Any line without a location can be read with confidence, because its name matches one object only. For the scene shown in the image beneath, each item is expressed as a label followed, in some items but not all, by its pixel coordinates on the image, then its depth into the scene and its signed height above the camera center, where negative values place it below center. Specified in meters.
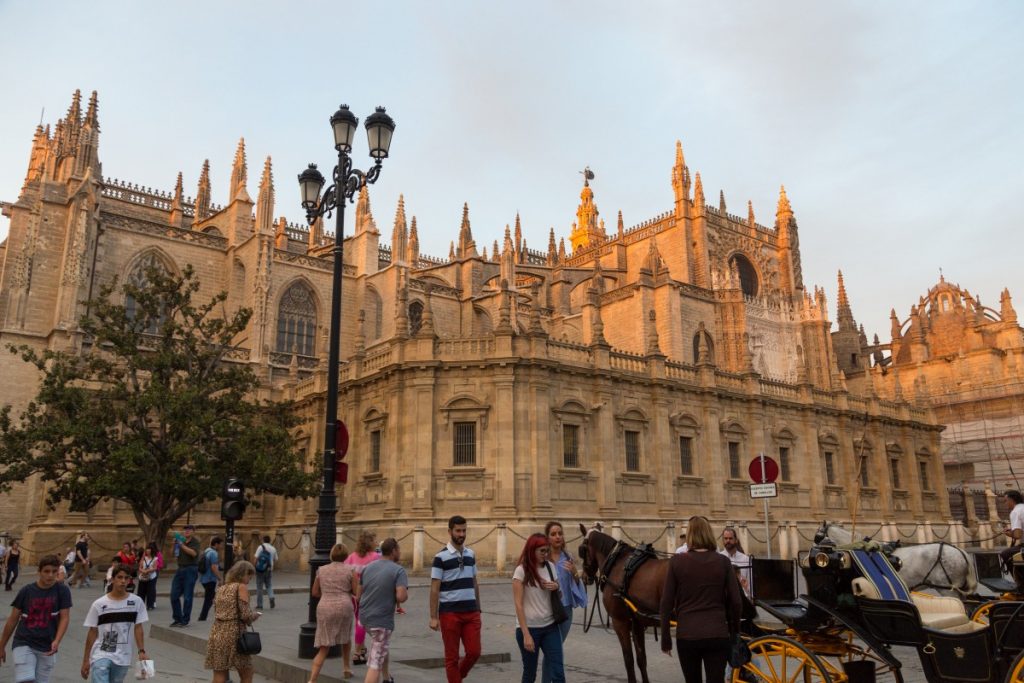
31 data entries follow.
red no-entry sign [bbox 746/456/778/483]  13.86 +0.77
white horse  7.83 -0.58
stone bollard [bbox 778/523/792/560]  25.53 -0.96
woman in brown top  5.34 -0.62
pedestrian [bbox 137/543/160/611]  14.68 -0.96
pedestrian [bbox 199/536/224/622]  13.44 -0.95
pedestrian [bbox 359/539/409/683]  7.21 -0.74
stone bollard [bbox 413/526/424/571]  20.67 -0.76
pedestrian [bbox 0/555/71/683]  6.14 -0.78
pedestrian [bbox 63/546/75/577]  22.06 -1.05
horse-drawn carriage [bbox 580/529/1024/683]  5.96 -0.90
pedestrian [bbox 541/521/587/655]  7.09 -0.44
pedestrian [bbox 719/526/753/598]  10.09 -0.54
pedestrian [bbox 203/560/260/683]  6.64 -0.92
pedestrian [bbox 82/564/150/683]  6.15 -0.85
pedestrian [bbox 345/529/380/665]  8.84 -0.39
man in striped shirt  6.84 -0.71
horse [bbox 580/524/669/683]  7.54 -0.73
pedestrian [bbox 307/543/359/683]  7.95 -0.85
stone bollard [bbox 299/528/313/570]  24.80 -0.89
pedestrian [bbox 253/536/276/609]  15.12 -0.86
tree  20.69 +2.50
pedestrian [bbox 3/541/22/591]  20.73 -1.04
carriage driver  9.30 -0.20
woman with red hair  6.48 -0.75
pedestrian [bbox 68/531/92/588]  20.58 -1.04
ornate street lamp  9.53 +4.75
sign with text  13.20 +0.41
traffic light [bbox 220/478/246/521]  11.16 +0.32
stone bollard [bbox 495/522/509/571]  20.38 -0.80
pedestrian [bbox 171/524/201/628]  12.92 -0.97
